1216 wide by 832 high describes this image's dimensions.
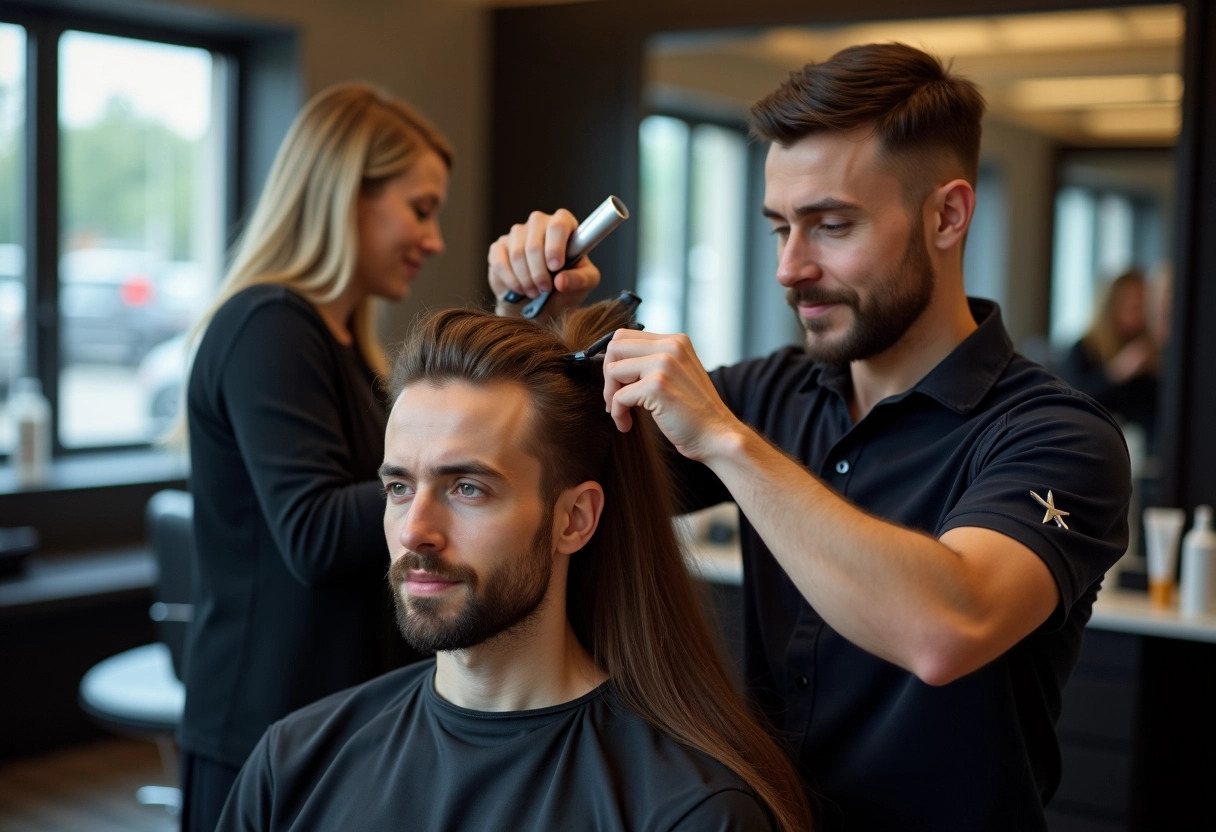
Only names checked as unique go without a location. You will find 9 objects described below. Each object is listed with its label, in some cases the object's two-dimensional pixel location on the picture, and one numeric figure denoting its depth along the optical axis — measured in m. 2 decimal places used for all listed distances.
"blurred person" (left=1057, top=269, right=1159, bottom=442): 5.04
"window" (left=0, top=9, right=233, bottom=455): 4.08
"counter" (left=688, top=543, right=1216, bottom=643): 3.01
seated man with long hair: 1.47
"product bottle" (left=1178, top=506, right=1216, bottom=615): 3.07
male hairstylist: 1.34
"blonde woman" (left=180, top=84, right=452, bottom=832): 1.80
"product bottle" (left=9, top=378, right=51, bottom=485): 3.94
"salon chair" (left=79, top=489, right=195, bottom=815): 2.95
